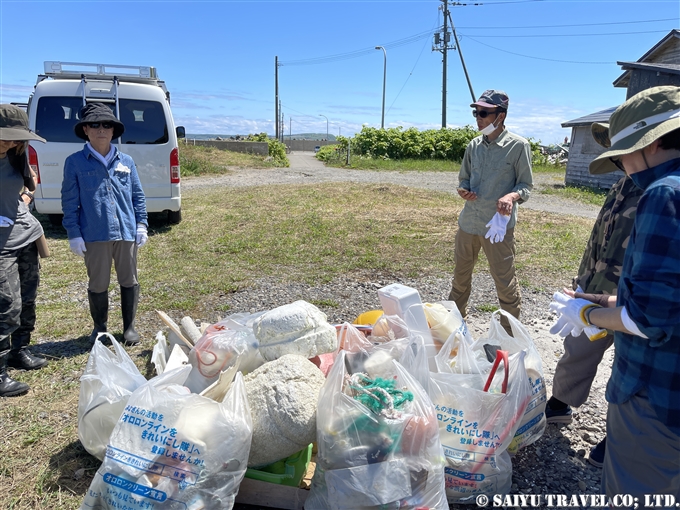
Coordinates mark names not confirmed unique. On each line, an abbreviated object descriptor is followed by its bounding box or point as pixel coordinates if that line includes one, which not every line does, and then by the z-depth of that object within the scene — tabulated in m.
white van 6.85
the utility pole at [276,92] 39.09
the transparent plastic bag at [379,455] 1.77
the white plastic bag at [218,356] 2.46
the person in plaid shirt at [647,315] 1.33
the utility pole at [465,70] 24.41
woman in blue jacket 3.40
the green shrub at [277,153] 24.24
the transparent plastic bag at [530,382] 2.33
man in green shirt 3.45
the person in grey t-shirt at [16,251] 2.91
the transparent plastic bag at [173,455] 1.72
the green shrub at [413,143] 25.03
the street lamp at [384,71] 35.90
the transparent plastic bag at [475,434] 2.07
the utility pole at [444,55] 28.60
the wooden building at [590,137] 14.07
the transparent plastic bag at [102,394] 2.14
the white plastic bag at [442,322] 2.82
